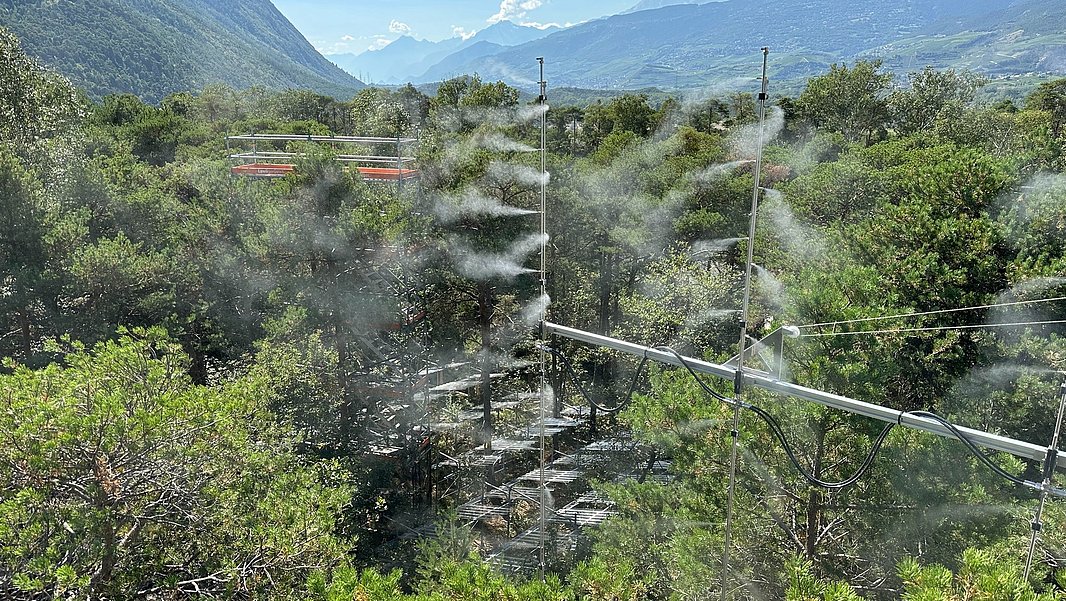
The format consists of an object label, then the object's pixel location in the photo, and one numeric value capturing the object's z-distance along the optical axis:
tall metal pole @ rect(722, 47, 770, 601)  4.40
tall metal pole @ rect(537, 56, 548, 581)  6.16
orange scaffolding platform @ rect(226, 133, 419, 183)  15.41
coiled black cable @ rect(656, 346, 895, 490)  4.60
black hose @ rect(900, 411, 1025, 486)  3.95
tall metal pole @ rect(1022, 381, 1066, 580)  3.63
